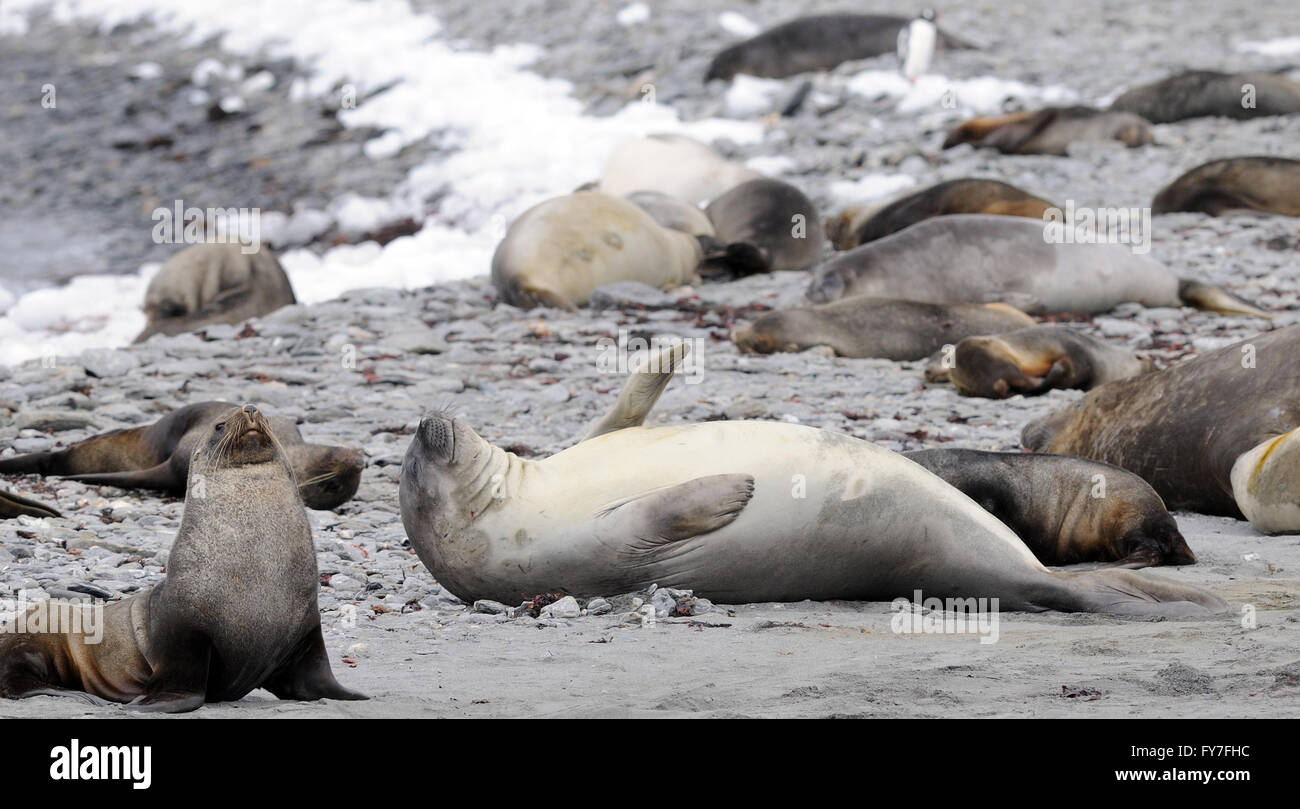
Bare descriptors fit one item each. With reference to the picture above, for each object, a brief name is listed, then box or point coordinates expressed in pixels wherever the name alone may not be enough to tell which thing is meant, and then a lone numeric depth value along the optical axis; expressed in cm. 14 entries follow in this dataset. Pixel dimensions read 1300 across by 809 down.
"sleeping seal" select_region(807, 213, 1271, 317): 946
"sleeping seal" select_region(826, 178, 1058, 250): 1100
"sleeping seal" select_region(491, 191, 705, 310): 1001
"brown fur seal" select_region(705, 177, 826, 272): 1120
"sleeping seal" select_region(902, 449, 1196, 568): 515
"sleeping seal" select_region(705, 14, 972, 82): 1702
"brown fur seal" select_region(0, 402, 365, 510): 571
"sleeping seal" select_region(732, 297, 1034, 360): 861
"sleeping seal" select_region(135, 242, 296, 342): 1012
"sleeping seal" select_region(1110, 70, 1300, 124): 1423
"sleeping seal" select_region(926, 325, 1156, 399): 754
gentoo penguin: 1559
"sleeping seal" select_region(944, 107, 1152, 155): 1352
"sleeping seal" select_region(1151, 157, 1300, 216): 1120
